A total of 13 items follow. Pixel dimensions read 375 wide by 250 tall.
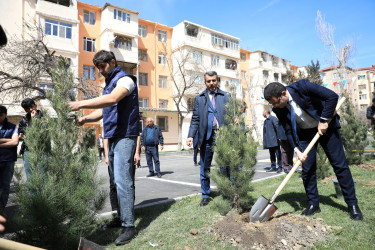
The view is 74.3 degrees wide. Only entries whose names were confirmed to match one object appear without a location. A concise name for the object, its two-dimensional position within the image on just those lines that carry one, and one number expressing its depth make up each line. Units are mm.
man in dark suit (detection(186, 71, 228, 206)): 4277
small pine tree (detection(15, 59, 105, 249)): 2357
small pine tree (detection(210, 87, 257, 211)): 3393
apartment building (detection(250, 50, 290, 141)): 44031
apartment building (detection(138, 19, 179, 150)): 30906
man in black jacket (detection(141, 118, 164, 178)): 8938
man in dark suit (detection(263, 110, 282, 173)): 8461
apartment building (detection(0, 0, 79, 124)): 22341
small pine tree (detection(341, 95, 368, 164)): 7662
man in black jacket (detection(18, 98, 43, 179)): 4168
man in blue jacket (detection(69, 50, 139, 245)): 3023
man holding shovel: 3314
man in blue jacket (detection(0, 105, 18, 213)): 3994
